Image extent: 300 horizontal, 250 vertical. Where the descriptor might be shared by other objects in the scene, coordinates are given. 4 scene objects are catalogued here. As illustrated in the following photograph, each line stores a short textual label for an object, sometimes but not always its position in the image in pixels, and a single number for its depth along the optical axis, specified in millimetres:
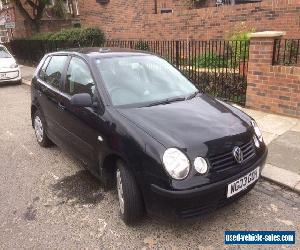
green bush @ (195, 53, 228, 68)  7524
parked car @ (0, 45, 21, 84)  12188
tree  17547
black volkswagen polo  2732
